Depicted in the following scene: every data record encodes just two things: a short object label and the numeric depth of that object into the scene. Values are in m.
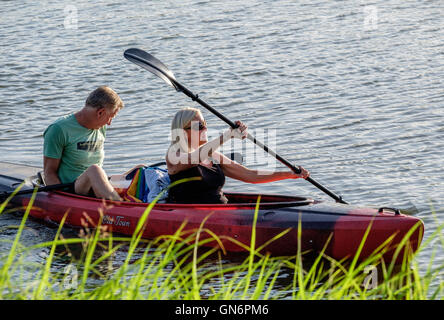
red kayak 10.21
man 11.51
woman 10.37
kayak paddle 11.67
